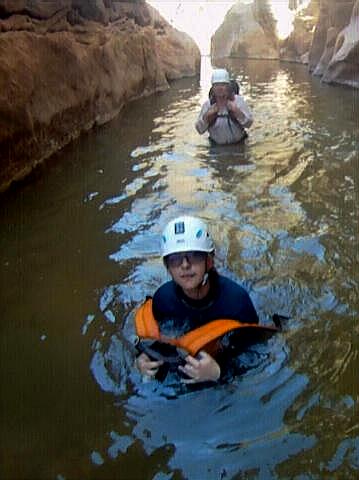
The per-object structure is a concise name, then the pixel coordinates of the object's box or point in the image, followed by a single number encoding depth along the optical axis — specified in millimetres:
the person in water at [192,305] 3293
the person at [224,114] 8641
